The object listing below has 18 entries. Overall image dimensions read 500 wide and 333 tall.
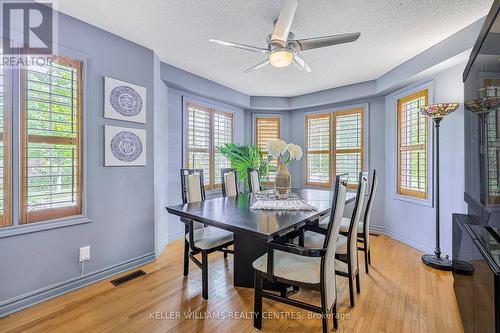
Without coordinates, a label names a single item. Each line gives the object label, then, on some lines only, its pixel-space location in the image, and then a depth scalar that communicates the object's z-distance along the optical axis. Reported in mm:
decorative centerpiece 2584
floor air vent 2415
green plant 4191
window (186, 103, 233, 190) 4000
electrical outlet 2311
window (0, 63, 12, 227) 1896
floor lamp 2646
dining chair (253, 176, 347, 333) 1538
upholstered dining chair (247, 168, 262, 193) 3475
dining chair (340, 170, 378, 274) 2480
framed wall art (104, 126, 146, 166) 2516
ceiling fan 1748
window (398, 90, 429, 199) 3330
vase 2631
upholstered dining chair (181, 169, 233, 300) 2189
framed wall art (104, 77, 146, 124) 2512
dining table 1596
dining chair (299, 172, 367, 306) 1990
